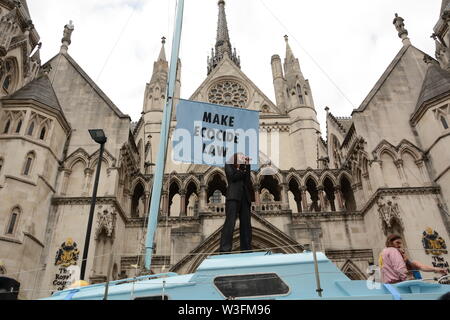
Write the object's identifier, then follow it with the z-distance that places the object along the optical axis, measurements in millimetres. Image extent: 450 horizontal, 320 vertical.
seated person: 4887
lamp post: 10112
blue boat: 5125
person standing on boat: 7348
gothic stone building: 15055
